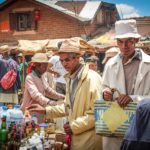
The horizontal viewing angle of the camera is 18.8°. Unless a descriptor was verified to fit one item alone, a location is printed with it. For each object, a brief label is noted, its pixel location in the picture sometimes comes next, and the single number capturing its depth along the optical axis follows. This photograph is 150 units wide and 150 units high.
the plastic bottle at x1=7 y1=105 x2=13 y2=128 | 5.26
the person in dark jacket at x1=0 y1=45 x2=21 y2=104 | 10.56
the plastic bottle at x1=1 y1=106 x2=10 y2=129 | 5.27
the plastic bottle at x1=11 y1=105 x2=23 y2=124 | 5.31
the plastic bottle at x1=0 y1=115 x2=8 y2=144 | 5.06
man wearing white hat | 4.80
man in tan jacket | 4.95
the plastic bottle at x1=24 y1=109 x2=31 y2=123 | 5.43
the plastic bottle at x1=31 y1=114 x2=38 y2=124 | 5.60
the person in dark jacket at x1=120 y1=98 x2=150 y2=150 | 3.19
